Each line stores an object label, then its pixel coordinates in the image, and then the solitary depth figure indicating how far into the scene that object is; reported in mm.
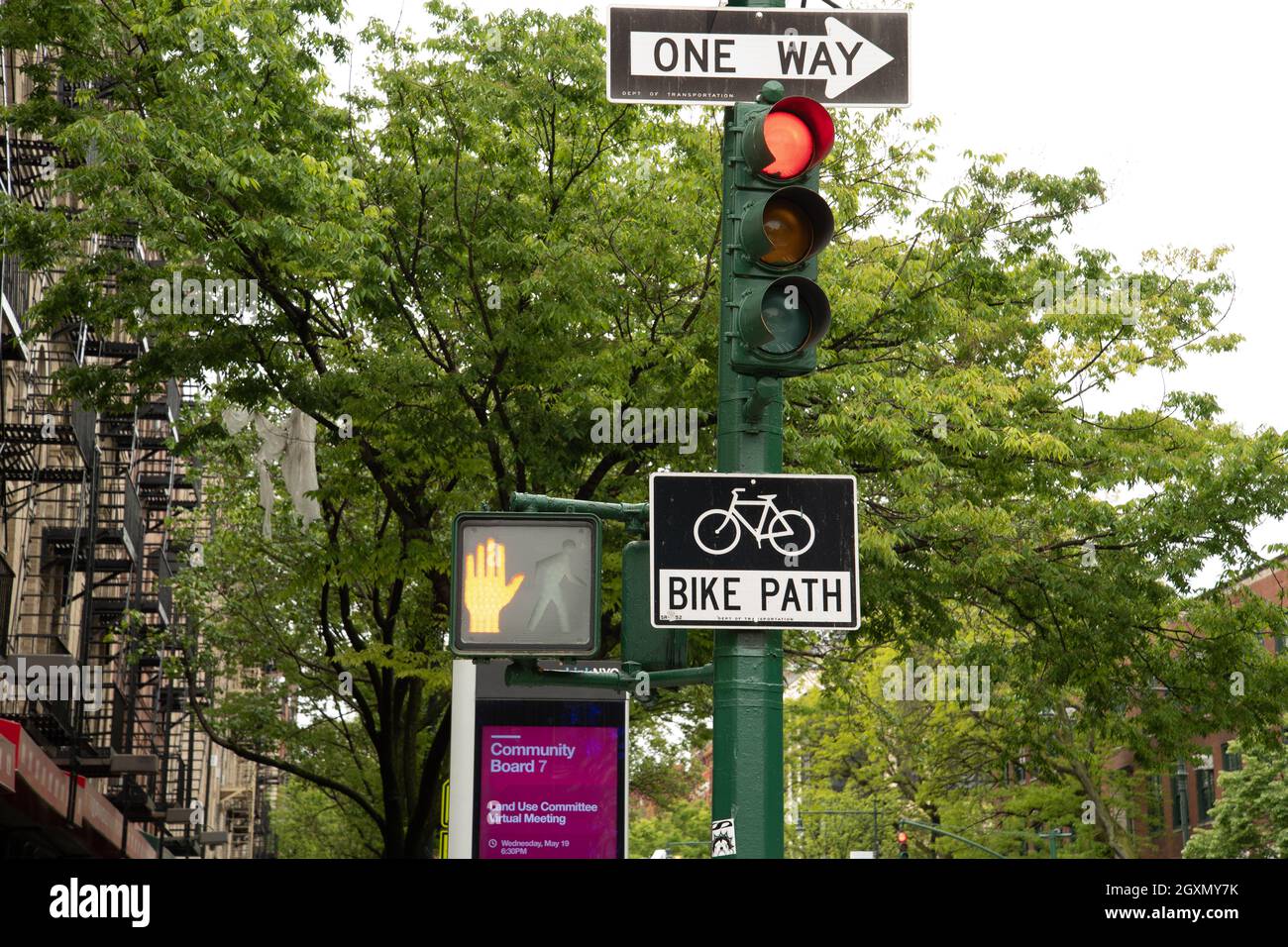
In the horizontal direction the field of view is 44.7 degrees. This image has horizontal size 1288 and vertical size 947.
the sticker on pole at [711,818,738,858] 5445
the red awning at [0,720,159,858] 17266
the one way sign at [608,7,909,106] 6074
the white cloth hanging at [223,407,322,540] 19172
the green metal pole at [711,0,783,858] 5484
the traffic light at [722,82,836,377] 5660
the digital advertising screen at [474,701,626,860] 13000
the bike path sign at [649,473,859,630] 5578
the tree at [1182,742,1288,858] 35656
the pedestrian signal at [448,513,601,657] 5641
